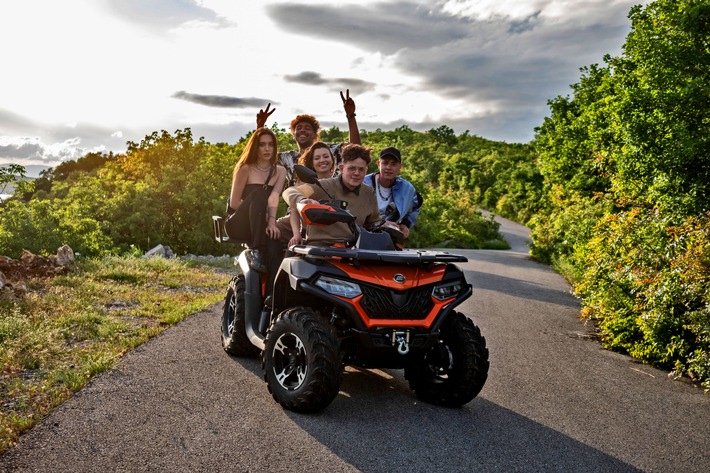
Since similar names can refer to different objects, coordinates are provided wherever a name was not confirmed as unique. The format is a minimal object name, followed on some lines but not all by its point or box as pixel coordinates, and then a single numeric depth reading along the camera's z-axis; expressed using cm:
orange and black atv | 481
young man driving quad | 548
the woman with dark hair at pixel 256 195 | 640
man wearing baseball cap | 702
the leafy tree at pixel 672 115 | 996
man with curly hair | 786
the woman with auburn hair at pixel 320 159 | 698
